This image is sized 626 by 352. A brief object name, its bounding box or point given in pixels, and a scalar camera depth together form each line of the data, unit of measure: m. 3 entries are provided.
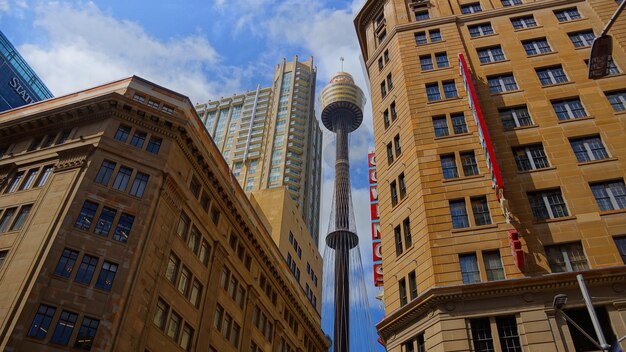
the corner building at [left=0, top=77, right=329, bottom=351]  30.33
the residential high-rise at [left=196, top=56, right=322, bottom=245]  138.75
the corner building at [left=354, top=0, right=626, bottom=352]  26.92
